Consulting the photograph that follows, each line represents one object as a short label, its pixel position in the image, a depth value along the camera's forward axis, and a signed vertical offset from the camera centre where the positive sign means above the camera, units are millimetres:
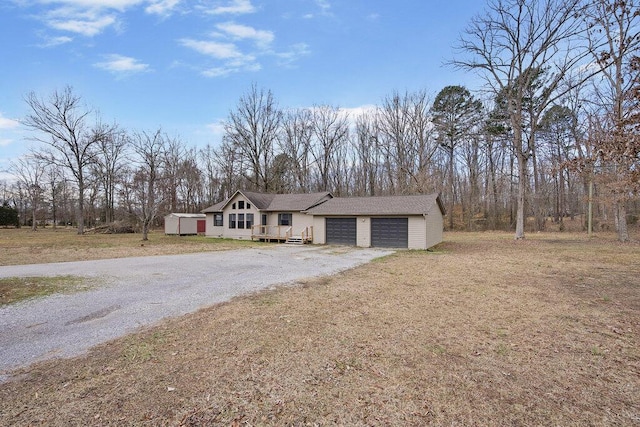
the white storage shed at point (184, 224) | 28436 -611
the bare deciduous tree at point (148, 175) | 23234 +3875
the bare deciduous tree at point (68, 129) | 28219 +8376
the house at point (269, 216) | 21781 +47
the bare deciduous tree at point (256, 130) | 33594 +9316
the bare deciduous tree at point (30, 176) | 36531 +5185
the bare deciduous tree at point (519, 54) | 19031 +10492
